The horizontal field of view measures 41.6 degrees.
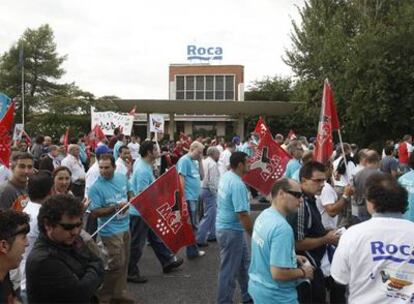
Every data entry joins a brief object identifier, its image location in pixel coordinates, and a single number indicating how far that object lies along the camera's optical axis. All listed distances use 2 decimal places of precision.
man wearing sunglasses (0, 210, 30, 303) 2.92
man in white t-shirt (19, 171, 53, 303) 4.49
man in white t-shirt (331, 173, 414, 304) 3.29
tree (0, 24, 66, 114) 60.50
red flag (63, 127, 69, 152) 13.70
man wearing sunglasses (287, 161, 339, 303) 4.53
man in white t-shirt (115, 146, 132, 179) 9.01
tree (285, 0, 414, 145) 28.16
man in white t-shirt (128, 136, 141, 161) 16.66
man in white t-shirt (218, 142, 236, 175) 13.53
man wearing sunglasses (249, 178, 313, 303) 3.73
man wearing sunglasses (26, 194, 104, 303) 3.06
